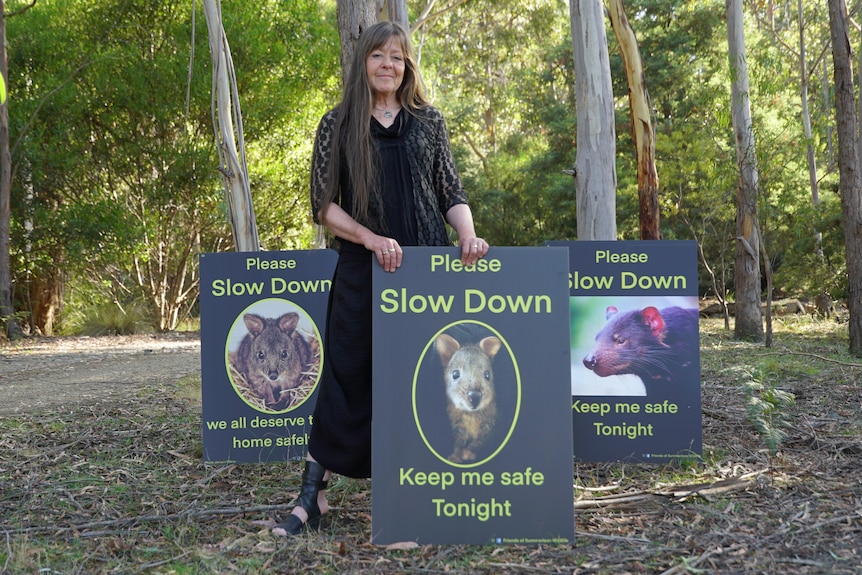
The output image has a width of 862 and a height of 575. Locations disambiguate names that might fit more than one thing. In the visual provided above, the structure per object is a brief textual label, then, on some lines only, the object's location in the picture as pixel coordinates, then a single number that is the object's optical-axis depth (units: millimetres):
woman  3227
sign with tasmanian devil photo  4355
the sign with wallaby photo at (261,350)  4523
